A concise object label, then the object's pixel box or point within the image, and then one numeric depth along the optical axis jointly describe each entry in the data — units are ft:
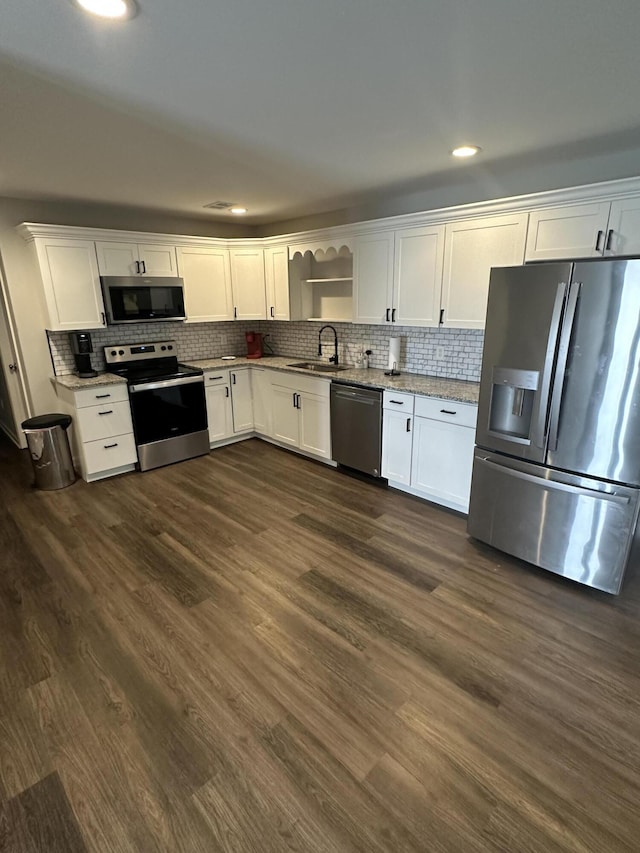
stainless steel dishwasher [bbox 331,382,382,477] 12.67
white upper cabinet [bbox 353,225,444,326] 11.58
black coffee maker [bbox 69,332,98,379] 13.82
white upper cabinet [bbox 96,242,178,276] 13.64
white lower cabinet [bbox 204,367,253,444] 15.89
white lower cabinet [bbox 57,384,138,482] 12.94
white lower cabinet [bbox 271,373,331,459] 14.23
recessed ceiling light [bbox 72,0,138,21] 4.32
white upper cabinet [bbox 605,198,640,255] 8.34
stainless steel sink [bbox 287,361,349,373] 15.09
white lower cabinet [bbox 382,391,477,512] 10.78
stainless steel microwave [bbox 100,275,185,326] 13.80
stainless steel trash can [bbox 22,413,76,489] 12.60
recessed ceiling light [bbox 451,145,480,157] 8.88
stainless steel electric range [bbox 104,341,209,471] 13.99
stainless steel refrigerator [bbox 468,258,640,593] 7.47
